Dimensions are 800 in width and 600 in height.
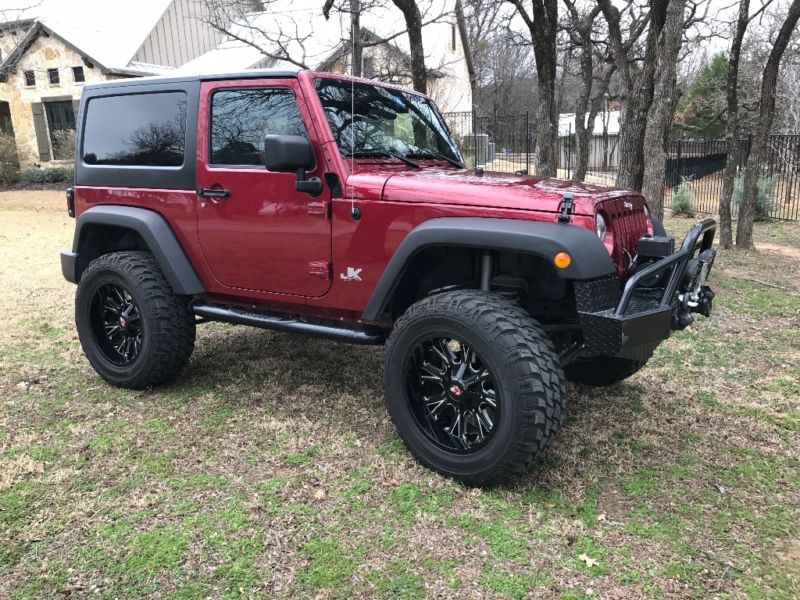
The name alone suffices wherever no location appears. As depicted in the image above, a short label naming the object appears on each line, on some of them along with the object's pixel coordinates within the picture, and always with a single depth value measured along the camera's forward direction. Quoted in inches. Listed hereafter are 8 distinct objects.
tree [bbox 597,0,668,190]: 303.4
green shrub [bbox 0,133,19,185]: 868.6
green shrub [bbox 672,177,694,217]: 593.3
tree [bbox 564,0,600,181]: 490.9
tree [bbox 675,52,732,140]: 1097.4
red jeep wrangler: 113.8
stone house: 888.9
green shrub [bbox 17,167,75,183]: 891.4
